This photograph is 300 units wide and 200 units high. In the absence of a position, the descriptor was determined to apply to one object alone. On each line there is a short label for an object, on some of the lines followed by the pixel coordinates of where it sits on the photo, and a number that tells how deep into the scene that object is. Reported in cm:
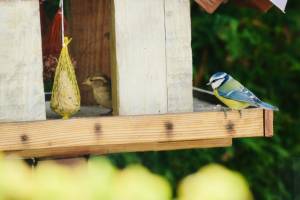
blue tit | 445
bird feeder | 399
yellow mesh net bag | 423
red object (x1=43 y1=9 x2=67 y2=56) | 483
